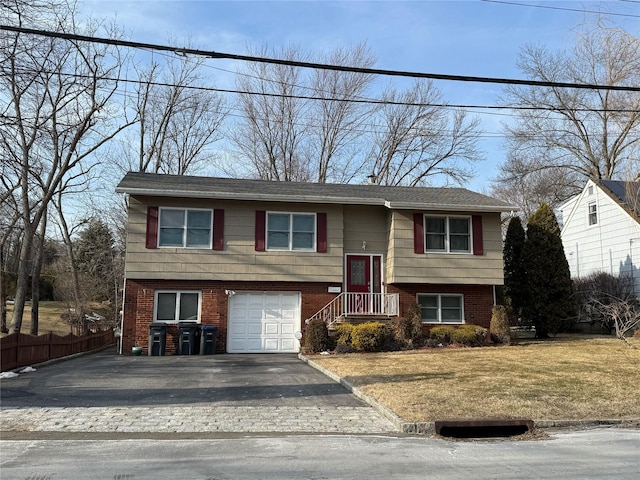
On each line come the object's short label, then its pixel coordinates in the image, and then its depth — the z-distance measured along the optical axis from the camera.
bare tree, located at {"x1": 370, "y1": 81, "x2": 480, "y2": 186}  33.38
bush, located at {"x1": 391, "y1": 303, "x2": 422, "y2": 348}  17.02
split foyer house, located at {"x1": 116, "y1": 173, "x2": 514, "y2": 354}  17.44
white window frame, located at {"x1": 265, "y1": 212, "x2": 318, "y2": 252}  18.16
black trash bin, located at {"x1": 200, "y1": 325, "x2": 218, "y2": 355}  16.83
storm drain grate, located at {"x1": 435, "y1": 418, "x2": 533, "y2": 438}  7.27
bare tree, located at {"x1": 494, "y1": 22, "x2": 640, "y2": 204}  30.95
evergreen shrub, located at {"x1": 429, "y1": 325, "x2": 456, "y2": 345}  17.59
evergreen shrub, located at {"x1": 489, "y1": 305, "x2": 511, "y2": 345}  17.89
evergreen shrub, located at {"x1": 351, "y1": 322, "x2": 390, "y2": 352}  15.91
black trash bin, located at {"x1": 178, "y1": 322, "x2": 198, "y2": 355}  16.81
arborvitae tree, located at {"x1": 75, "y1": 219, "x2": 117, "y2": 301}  35.56
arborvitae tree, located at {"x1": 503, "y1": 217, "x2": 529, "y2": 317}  20.02
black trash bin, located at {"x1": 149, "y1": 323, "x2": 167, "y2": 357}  16.75
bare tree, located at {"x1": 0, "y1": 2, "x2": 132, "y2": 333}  20.53
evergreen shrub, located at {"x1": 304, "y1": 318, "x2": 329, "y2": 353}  16.28
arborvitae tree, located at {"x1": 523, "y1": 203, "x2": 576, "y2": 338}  19.52
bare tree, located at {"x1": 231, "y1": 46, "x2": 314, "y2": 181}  32.28
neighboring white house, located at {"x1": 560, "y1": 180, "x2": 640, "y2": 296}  22.67
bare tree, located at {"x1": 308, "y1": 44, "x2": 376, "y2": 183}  31.95
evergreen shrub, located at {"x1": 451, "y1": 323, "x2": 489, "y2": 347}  17.34
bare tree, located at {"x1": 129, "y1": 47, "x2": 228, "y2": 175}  29.92
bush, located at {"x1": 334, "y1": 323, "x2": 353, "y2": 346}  16.16
